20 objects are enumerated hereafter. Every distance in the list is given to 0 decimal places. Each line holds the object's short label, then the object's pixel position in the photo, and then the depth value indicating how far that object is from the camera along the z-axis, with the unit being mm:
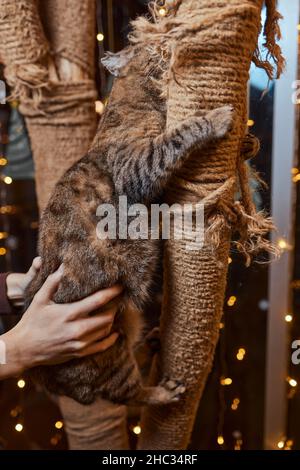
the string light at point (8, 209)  1649
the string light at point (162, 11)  736
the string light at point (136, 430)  1275
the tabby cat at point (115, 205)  821
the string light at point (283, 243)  1056
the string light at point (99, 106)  1164
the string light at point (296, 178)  1237
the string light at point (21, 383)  1230
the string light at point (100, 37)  1069
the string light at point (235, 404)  1499
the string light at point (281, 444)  1407
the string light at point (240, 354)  1417
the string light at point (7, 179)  1577
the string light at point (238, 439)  1371
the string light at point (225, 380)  1392
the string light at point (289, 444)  1371
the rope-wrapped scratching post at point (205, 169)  690
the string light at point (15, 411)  1529
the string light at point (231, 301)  1007
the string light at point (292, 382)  1302
